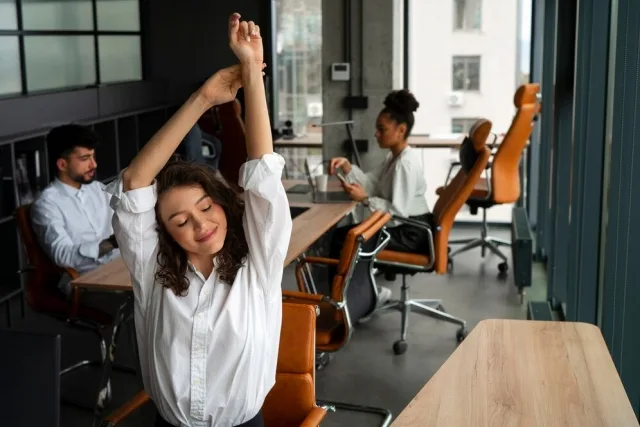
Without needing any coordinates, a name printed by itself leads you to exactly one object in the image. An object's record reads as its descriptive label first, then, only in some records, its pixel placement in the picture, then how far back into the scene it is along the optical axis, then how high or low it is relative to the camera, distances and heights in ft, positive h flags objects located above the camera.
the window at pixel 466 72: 27.02 -0.33
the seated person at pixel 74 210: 13.91 -2.29
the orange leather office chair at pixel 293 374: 8.66 -2.88
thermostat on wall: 22.16 -0.21
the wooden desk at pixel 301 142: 26.43 -2.26
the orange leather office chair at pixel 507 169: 20.94 -2.51
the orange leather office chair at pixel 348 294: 12.39 -3.19
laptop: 17.02 -2.46
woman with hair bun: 16.75 -2.21
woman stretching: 7.48 -1.76
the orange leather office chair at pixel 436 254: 16.22 -3.40
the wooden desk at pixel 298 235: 11.82 -2.64
